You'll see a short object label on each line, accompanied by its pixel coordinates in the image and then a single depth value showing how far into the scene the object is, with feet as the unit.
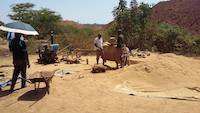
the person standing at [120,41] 47.61
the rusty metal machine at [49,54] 58.46
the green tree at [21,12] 132.79
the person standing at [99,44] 50.55
